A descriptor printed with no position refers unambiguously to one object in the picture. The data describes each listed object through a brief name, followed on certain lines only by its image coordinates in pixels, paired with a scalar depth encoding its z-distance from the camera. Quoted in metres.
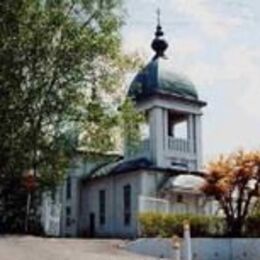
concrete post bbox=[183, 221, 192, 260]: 17.10
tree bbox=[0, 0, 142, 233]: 25.83
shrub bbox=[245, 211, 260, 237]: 23.09
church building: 31.06
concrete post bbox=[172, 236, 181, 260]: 15.58
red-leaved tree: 24.38
